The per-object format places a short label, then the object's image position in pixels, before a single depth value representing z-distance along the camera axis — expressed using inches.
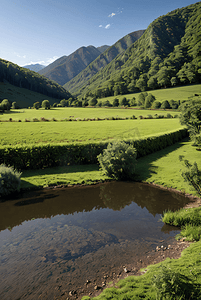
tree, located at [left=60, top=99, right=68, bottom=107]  5277.6
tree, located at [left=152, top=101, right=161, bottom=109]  3727.9
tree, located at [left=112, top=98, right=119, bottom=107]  4798.7
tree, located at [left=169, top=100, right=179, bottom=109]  3565.0
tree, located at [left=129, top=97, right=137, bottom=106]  4485.7
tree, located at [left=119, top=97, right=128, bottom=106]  4548.5
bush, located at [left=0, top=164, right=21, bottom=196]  530.0
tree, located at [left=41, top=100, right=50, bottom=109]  3501.5
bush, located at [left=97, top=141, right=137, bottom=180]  652.7
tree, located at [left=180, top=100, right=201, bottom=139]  959.9
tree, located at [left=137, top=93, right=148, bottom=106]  4302.2
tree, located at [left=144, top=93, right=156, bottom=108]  3874.3
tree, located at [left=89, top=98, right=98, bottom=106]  5073.8
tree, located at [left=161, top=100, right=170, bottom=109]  3608.8
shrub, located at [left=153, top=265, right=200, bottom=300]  156.8
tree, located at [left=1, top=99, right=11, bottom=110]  2723.2
